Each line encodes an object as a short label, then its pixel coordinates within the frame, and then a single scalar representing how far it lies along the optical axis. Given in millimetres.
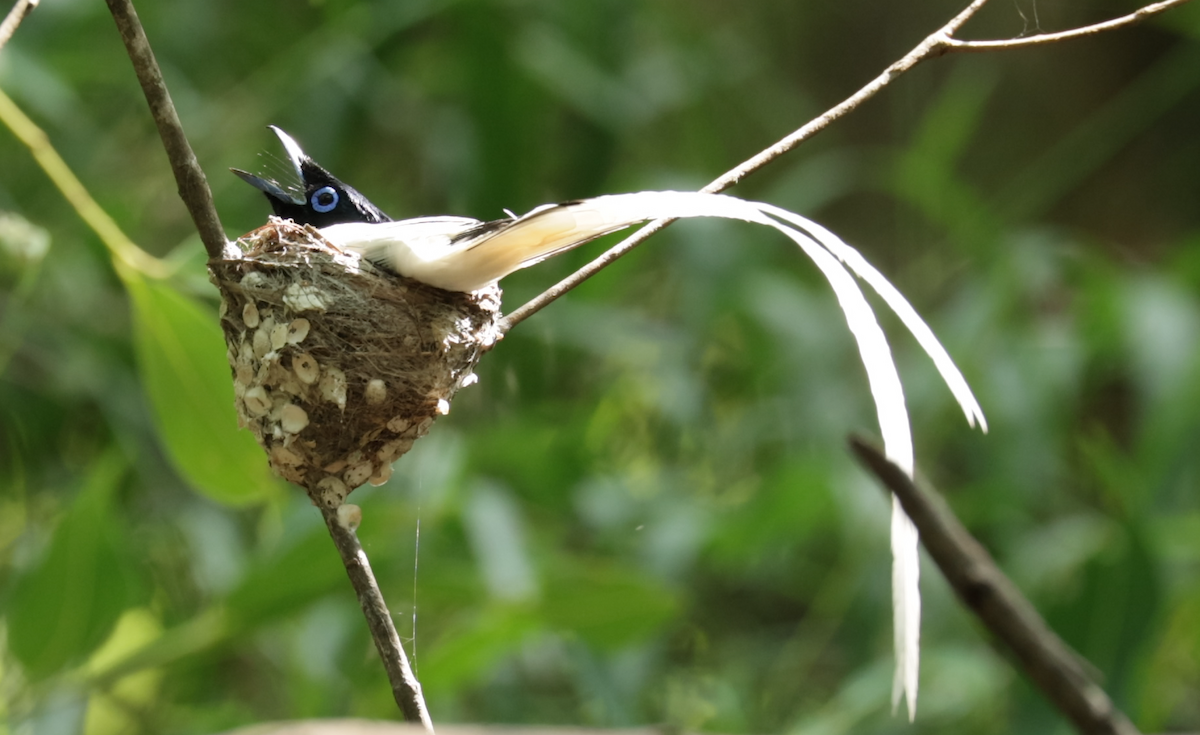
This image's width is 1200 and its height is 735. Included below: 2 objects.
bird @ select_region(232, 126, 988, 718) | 5252
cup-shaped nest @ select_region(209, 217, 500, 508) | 5468
